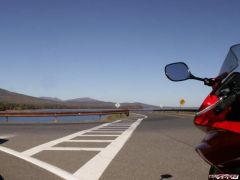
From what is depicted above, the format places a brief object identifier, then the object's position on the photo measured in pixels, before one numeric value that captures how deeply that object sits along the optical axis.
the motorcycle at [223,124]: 2.35
